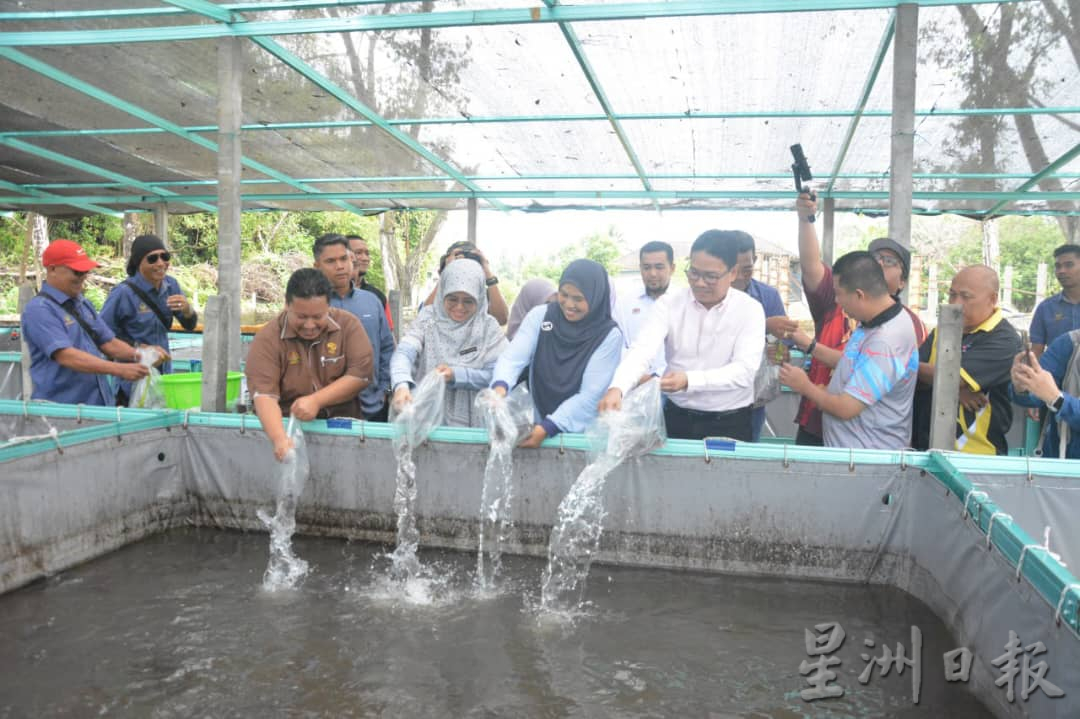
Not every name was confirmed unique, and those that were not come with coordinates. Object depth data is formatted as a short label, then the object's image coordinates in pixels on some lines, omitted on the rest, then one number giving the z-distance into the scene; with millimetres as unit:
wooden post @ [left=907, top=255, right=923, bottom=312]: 19000
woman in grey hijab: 3674
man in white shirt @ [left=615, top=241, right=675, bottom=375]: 4133
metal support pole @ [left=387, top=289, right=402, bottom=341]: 6922
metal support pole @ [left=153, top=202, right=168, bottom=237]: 10712
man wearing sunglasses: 4625
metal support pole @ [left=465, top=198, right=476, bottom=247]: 9969
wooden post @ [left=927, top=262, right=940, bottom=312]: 23703
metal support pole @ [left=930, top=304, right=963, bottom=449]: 3109
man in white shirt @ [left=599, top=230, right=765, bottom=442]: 3244
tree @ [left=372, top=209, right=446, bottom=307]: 19438
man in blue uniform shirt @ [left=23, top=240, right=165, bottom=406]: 3885
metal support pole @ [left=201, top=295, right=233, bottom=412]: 3924
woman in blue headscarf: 3342
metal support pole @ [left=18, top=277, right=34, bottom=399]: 4191
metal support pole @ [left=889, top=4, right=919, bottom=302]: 4461
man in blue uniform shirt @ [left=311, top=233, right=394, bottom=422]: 4223
